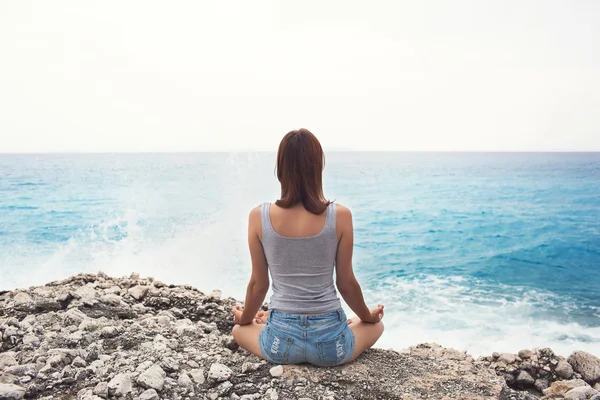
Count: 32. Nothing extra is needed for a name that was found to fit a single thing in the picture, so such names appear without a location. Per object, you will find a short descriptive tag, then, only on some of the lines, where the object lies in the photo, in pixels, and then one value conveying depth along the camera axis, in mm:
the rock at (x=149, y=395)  2781
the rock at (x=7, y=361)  3078
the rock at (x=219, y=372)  3089
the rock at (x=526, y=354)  4219
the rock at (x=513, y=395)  3141
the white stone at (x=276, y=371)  3098
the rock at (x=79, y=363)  3123
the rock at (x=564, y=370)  3953
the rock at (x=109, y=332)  3584
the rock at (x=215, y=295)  4839
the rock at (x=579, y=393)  3084
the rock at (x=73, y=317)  3771
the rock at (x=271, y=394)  2889
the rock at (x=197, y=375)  3098
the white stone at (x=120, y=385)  2803
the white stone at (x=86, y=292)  4316
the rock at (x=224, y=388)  2963
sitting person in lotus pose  2945
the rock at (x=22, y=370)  2972
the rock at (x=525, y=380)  3922
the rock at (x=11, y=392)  2670
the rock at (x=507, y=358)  4199
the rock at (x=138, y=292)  4684
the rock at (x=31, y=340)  3409
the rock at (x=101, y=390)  2787
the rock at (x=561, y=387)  3381
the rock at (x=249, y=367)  3180
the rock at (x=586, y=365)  3939
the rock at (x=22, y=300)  4129
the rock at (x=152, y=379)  2885
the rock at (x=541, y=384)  3861
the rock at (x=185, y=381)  3005
